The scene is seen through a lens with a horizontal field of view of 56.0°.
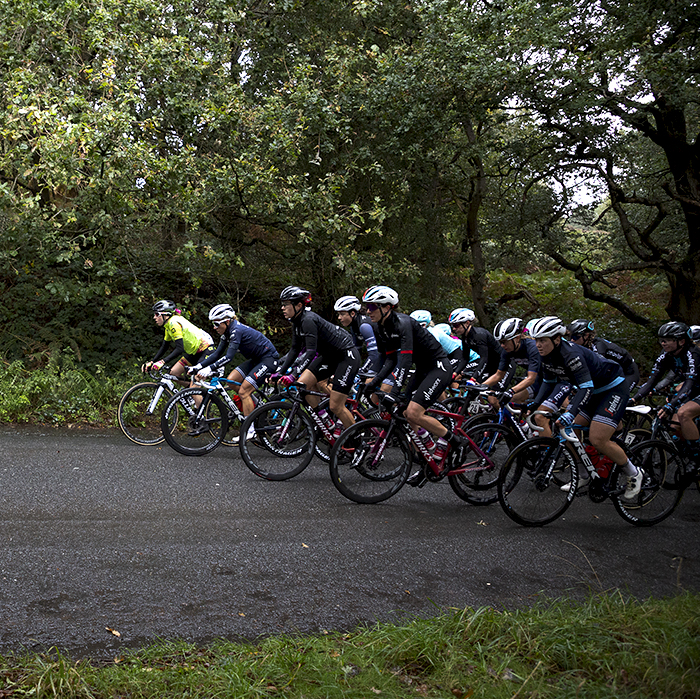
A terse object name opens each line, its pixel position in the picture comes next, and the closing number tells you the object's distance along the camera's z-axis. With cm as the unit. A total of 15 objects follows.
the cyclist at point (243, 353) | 912
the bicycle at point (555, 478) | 688
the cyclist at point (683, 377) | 800
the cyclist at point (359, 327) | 923
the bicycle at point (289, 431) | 815
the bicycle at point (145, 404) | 973
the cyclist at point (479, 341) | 934
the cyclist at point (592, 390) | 691
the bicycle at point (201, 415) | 917
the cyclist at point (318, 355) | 842
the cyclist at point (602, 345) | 923
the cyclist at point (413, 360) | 725
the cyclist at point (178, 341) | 988
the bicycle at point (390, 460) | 734
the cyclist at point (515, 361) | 844
